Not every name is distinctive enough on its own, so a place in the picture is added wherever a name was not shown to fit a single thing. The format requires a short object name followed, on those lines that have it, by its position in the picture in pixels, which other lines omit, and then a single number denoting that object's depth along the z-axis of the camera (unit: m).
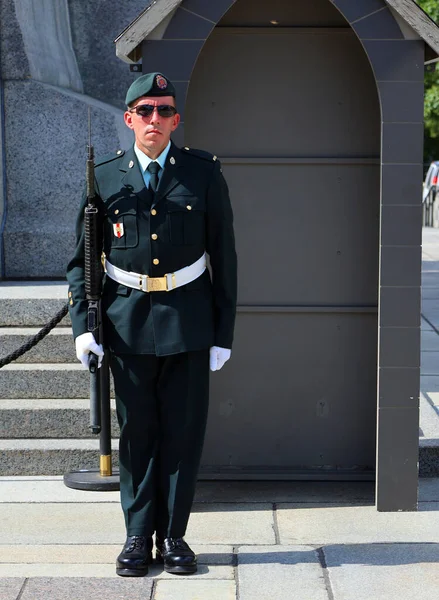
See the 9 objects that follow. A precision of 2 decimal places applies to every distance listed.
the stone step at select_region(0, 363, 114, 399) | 6.50
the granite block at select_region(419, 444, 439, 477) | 6.09
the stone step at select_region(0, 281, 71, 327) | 6.98
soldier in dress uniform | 4.54
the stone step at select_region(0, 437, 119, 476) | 6.09
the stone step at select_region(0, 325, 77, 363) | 6.72
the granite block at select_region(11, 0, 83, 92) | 8.23
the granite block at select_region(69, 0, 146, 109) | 8.94
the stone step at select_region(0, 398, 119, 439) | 6.27
